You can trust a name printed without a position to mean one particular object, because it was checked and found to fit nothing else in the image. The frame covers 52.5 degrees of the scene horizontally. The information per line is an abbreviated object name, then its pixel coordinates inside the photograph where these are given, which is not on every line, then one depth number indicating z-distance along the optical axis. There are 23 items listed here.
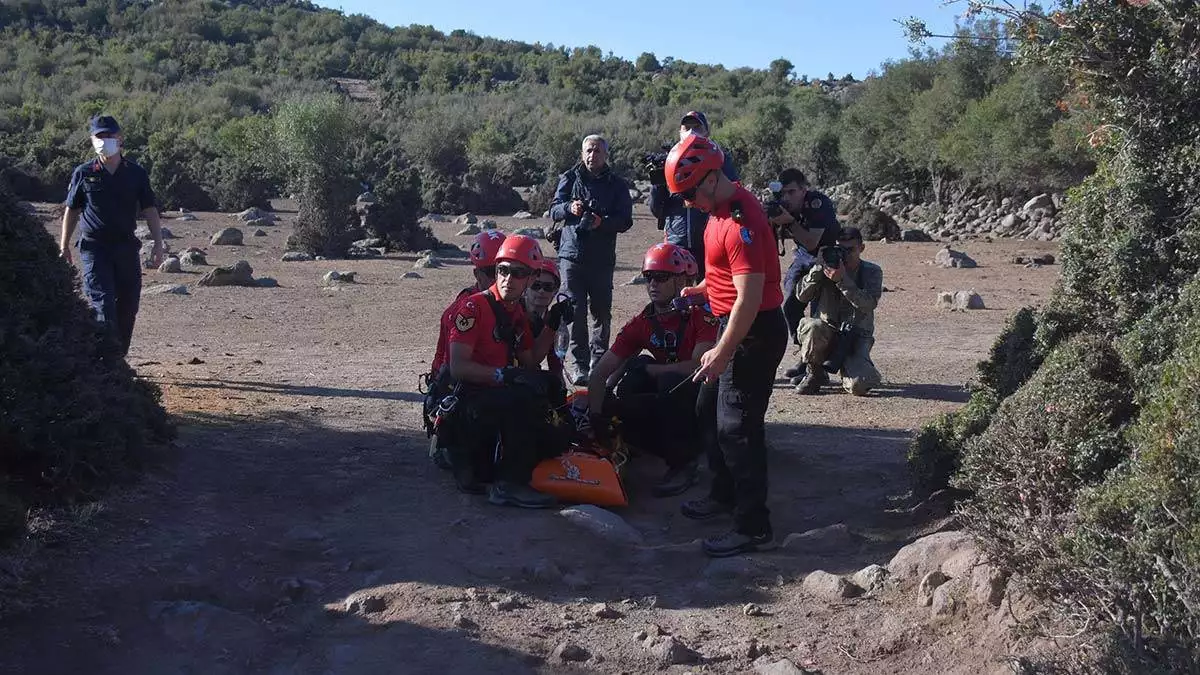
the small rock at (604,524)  5.43
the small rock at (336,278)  17.27
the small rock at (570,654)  4.16
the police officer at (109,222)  8.16
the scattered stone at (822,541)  5.32
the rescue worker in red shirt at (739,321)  4.87
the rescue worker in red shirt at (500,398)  5.81
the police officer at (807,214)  7.69
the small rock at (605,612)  4.57
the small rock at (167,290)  15.43
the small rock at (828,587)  4.70
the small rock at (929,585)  4.42
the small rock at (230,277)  16.55
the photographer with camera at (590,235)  8.70
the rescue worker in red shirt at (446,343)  6.07
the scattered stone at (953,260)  20.31
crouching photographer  8.50
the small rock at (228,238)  23.00
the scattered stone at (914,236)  26.20
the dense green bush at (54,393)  5.08
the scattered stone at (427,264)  19.75
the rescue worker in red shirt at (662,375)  6.37
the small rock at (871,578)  4.71
